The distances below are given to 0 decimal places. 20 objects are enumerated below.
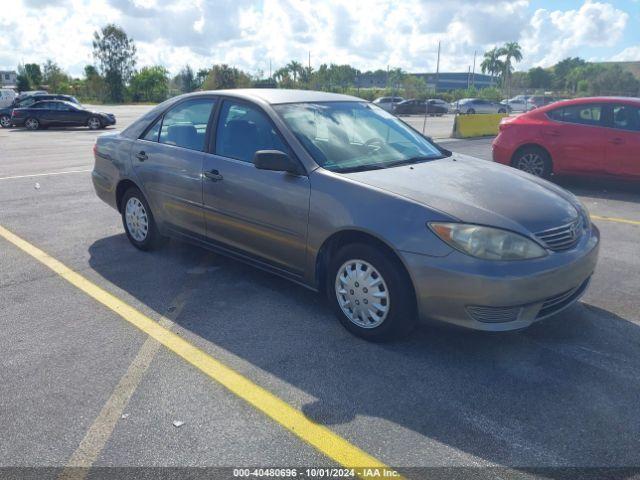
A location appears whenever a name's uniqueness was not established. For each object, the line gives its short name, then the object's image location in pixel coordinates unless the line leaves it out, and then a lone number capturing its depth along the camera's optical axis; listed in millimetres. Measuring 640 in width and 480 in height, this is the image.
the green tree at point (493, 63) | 92750
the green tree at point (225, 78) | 56719
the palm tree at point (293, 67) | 85000
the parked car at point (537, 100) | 46247
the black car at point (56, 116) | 24281
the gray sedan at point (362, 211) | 3238
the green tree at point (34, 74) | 72462
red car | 8289
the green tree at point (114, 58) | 67875
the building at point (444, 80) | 117688
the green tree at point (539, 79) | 101062
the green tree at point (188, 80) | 69575
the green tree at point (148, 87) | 70875
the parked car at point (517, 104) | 51312
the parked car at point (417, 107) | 43438
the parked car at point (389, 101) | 45156
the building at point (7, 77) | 126875
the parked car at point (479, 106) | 44188
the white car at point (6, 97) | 33438
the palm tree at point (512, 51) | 89912
